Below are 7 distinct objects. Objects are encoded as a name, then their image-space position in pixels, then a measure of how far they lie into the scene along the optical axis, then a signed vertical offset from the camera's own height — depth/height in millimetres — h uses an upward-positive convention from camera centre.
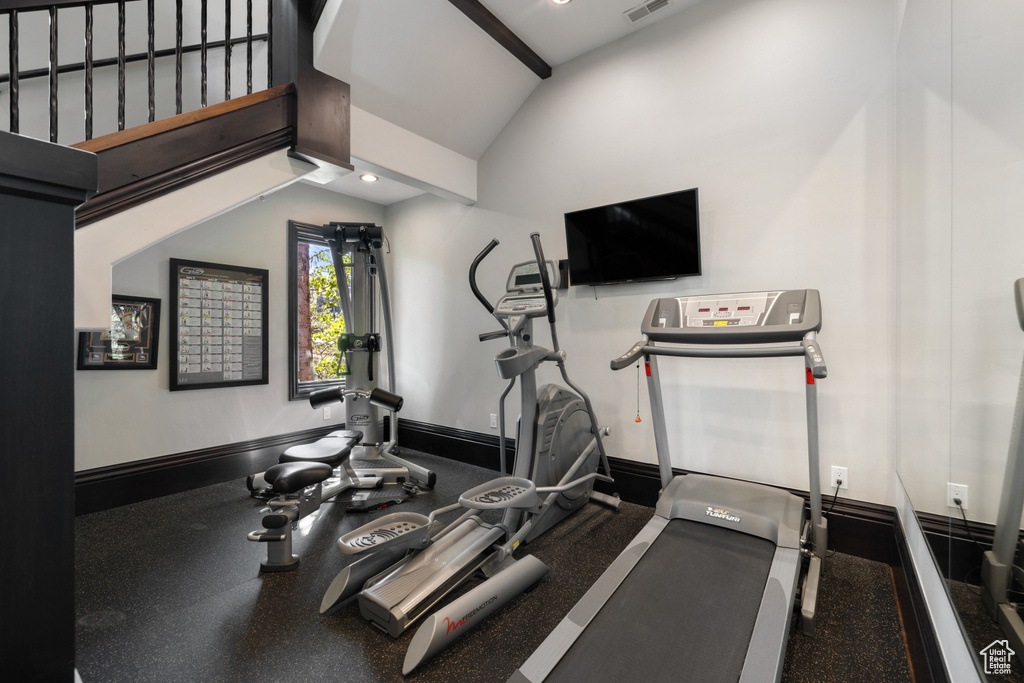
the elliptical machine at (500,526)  1803 -904
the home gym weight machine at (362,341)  3619 +69
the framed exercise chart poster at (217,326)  3561 +217
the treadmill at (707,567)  1404 -928
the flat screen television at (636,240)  2789 +700
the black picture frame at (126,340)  3137 +98
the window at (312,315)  4270 +354
